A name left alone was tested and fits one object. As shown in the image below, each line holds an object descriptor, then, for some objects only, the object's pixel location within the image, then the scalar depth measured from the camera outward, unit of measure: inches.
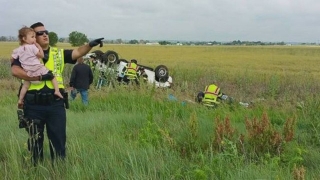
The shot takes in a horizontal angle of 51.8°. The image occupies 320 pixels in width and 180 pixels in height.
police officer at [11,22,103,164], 147.1
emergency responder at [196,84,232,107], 330.3
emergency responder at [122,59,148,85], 452.5
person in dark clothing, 371.2
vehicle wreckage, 442.3
